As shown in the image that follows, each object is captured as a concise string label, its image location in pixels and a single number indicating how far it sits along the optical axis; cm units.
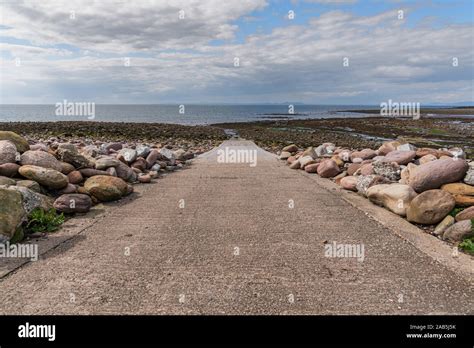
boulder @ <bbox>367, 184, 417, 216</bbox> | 763
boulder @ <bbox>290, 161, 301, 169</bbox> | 1469
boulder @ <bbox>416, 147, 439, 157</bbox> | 1105
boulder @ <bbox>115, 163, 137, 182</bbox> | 1081
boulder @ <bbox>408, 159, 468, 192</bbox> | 764
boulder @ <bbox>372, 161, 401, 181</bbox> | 977
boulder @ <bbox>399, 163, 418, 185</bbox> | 871
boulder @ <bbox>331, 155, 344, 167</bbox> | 1346
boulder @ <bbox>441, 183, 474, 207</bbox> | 682
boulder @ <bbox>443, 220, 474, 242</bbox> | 604
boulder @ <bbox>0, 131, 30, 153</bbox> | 941
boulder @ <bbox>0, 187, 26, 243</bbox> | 561
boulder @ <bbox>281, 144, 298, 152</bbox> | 1905
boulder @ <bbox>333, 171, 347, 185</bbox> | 1172
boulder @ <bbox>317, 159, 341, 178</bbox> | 1244
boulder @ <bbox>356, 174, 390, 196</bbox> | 945
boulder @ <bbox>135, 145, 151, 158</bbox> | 1341
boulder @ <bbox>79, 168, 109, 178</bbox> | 962
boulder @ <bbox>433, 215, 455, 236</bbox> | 645
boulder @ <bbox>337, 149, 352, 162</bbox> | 1404
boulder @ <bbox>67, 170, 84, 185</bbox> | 912
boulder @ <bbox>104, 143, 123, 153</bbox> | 1490
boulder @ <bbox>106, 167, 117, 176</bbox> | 1027
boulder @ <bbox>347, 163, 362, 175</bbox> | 1182
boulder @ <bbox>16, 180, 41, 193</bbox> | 757
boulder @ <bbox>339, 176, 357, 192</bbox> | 1032
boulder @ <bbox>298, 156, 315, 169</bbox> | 1442
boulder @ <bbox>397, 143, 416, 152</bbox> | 1205
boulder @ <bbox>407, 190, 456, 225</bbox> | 679
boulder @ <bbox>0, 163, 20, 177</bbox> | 791
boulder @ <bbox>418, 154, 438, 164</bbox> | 1035
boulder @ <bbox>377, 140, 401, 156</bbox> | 1370
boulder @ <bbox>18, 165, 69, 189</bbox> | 810
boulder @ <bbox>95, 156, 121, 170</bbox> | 1032
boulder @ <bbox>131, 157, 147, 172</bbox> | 1243
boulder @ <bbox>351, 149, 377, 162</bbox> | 1344
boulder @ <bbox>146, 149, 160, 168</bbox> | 1312
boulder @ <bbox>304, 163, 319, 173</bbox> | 1358
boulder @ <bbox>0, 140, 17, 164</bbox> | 834
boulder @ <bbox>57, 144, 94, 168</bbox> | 982
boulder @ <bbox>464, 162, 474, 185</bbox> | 750
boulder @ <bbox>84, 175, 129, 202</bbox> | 853
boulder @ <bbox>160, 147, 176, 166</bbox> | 1459
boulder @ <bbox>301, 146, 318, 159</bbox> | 1565
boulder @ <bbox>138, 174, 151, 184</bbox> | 1120
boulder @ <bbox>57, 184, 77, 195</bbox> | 835
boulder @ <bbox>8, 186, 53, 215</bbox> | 656
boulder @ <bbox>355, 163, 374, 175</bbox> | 1052
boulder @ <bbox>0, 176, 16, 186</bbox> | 727
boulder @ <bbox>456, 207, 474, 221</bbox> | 630
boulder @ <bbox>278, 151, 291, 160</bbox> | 1750
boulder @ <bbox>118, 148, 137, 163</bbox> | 1262
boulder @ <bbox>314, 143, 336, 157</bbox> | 1680
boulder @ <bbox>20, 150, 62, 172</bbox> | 870
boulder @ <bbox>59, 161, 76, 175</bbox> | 922
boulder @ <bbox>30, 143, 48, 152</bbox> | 1009
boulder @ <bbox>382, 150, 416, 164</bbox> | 1084
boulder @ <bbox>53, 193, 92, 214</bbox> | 741
